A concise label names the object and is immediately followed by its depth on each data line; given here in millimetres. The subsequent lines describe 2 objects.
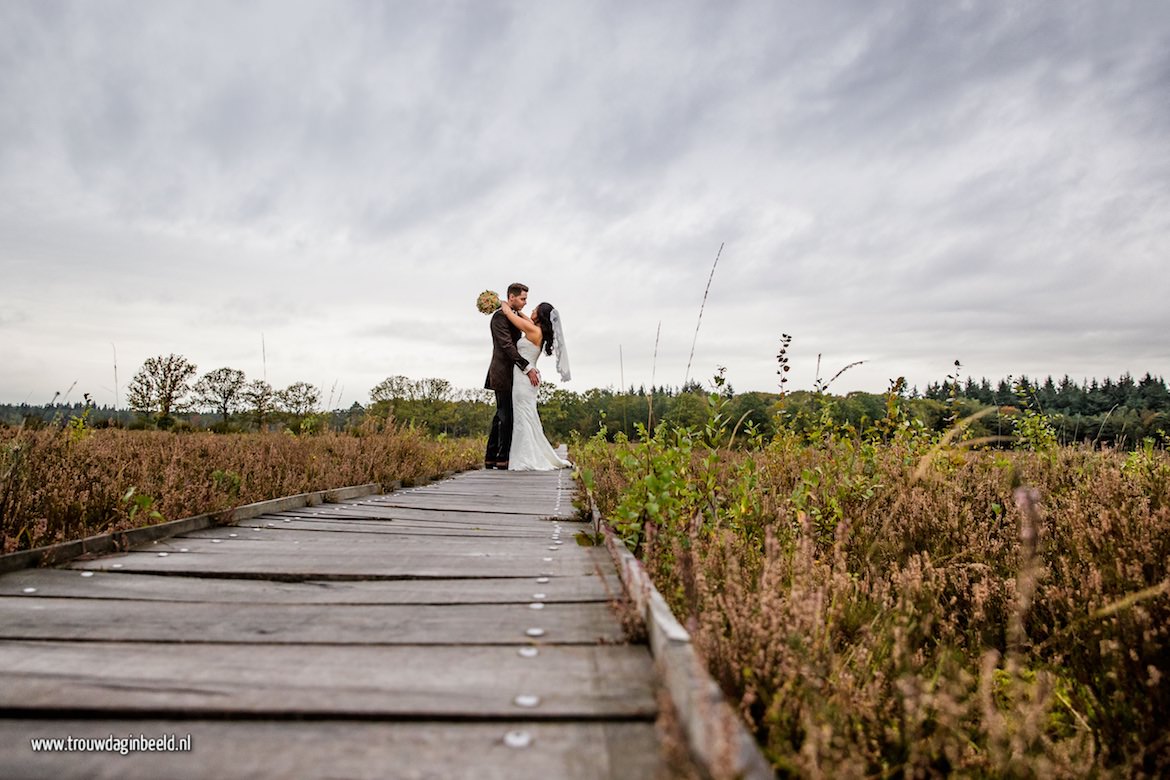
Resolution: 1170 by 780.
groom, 9531
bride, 9750
